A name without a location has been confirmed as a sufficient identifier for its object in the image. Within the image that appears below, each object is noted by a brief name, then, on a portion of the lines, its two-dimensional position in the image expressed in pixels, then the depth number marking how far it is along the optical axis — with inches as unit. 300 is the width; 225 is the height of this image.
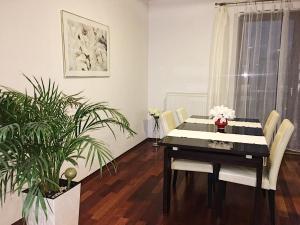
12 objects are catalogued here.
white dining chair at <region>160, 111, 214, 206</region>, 96.7
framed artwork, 107.9
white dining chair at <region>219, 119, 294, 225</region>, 84.1
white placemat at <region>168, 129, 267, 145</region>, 93.2
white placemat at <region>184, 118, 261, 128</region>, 122.2
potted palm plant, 54.6
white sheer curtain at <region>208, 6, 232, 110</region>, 165.8
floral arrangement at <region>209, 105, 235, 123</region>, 108.1
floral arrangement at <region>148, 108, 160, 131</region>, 178.2
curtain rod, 160.7
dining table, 83.4
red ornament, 108.7
